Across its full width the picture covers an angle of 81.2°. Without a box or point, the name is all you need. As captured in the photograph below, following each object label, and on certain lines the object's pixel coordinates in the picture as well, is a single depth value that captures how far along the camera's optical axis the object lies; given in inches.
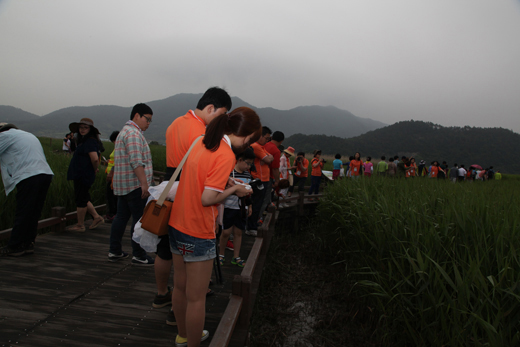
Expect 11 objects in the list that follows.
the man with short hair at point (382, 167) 498.4
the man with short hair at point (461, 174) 698.9
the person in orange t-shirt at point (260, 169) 173.0
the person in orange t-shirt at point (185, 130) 85.2
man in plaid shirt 125.7
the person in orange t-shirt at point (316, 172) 377.0
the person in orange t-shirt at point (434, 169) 584.8
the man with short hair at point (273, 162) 192.1
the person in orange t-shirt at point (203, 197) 65.1
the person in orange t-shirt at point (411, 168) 461.7
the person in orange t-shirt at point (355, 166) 438.9
